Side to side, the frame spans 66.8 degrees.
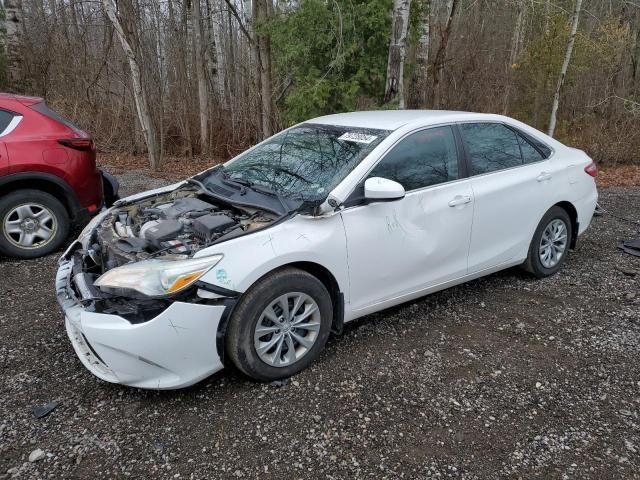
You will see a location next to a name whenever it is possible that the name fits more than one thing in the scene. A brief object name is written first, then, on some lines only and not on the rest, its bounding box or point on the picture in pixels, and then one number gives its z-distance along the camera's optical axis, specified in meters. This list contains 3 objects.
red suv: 4.84
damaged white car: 2.71
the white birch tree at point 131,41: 8.12
